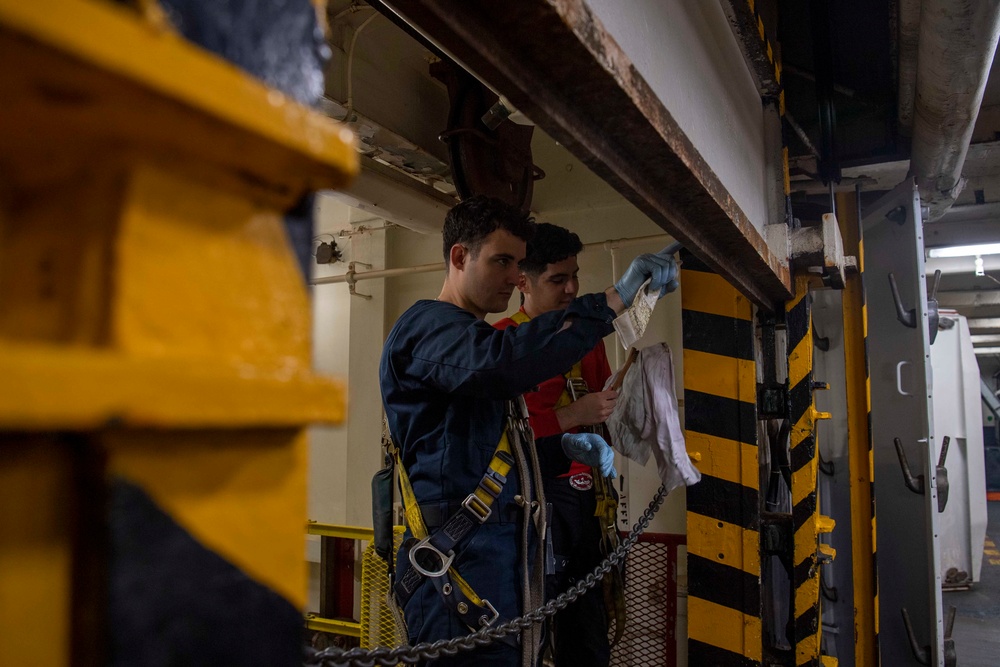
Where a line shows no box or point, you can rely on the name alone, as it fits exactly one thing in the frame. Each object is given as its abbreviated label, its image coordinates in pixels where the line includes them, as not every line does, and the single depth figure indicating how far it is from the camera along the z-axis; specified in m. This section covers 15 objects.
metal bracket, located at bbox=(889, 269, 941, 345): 3.05
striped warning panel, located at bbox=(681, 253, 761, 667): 2.52
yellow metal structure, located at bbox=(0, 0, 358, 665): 0.31
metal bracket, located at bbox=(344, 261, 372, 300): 4.29
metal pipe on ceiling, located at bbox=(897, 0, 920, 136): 2.20
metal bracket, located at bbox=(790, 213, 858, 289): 2.35
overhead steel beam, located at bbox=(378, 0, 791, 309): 0.81
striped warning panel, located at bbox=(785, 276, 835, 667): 2.49
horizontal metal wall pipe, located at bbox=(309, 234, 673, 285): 3.50
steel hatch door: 2.93
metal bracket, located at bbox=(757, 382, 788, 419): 2.57
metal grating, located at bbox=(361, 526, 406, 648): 3.30
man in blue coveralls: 1.51
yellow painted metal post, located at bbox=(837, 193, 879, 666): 3.04
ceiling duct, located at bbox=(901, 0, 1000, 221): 1.93
